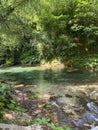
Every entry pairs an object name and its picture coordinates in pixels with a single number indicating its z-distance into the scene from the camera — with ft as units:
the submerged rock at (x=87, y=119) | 8.61
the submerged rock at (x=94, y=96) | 11.42
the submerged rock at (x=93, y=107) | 9.83
